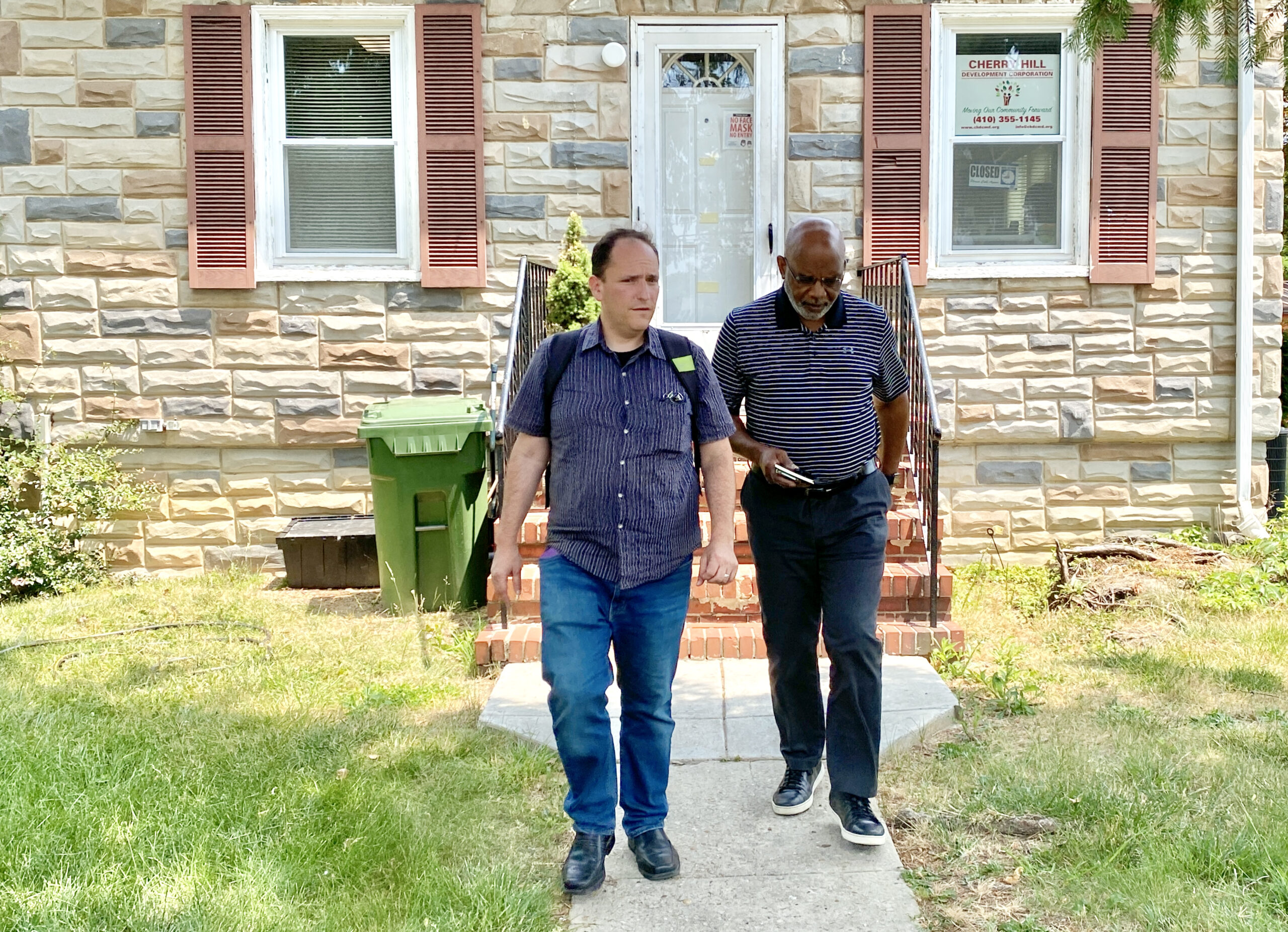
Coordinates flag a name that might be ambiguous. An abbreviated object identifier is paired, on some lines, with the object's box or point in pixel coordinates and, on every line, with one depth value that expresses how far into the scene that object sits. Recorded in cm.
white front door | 792
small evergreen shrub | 725
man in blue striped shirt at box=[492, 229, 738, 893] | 331
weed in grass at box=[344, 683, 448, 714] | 500
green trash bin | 660
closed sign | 815
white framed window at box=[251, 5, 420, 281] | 789
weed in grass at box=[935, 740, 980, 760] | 437
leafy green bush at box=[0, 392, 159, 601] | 732
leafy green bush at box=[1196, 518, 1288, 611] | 655
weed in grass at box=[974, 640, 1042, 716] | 491
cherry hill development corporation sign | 808
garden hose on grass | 583
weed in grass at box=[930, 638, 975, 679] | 541
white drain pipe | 782
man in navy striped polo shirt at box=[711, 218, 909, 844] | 356
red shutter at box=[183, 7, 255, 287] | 772
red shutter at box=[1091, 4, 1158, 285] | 788
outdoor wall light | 772
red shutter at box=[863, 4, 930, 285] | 781
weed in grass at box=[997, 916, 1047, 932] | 310
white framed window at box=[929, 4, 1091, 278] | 798
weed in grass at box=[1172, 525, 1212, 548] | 800
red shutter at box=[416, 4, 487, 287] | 778
